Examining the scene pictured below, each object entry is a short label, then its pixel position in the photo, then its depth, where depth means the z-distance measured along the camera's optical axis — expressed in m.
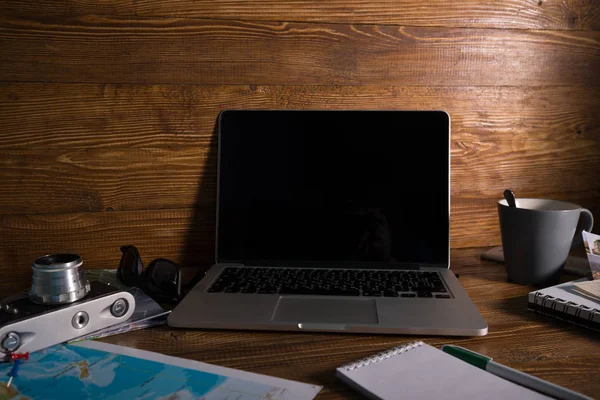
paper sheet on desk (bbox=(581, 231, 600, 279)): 0.86
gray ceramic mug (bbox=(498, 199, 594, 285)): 0.87
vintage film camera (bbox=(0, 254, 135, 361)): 0.63
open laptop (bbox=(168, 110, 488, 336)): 0.96
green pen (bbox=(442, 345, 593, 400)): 0.53
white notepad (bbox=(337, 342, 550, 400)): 0.53
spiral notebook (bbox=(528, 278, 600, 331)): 0.71
